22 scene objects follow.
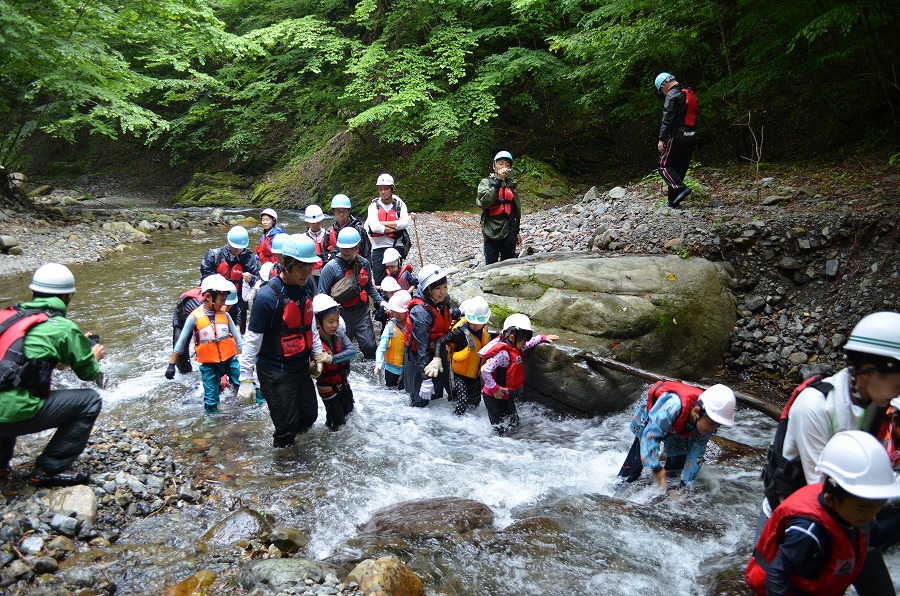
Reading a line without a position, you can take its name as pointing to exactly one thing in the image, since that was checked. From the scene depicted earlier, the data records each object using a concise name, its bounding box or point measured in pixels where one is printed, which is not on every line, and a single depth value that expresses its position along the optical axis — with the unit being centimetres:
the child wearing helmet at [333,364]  565
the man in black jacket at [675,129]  865
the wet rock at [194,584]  376
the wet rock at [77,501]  430
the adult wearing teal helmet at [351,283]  740
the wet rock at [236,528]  436
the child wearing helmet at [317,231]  852
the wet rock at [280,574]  363
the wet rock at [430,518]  466
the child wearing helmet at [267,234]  880
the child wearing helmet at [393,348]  708
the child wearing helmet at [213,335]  643
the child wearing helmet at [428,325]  638
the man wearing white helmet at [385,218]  843
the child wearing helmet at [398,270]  803
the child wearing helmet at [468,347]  631
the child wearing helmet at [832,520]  234
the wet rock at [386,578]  366
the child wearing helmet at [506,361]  603
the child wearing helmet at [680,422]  412
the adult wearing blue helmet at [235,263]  795
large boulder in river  670
